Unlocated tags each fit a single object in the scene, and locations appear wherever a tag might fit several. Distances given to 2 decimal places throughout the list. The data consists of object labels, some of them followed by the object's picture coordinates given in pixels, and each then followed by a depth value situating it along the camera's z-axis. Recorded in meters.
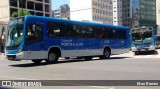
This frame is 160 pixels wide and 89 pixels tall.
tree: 46.93
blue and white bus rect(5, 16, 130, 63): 13.18
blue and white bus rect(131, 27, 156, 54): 22.72
